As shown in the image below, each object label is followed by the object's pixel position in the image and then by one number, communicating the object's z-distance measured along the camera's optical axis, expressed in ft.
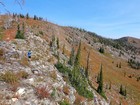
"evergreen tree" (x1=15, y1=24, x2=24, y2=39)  95.04
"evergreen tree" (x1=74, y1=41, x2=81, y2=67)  127.12
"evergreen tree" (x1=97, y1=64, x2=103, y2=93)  128.13
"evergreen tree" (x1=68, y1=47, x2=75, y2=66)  111.13
